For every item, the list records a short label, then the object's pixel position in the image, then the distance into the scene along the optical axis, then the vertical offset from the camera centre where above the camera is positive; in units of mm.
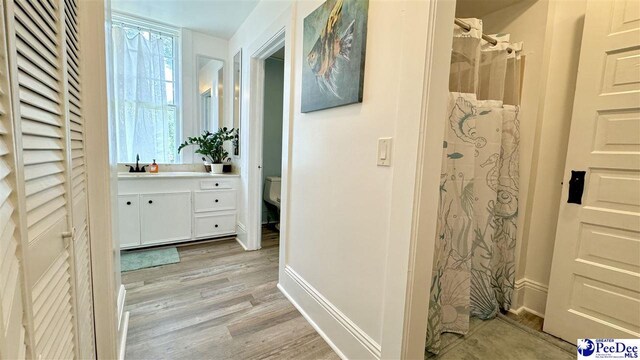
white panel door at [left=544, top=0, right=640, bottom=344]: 1390 -103
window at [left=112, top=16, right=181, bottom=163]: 2822 +689
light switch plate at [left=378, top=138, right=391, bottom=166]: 1170 +46
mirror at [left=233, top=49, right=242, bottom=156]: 3164 +693
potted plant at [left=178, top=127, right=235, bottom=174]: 3078 +110
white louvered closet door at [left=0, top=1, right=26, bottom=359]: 372 -157
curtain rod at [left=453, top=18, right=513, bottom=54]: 1462 +798
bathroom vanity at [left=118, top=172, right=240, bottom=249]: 2621 -585
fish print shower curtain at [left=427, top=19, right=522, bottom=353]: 1496 -135
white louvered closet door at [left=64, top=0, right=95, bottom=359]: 848 -145
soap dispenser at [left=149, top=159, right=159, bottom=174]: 2959 -188
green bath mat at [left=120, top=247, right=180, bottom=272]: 2416 -1038
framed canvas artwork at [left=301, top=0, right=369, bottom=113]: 1305 +584
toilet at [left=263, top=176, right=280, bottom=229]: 3561 -462
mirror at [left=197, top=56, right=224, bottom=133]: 3342 +750
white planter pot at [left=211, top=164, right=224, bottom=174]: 3150 -164
